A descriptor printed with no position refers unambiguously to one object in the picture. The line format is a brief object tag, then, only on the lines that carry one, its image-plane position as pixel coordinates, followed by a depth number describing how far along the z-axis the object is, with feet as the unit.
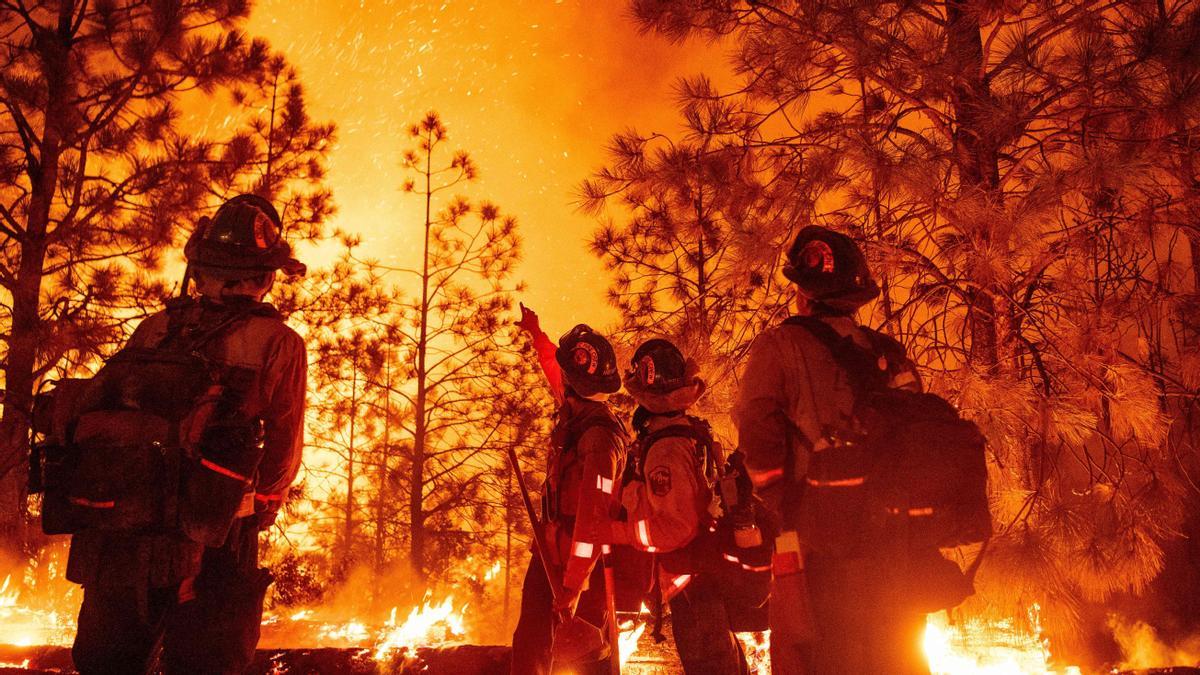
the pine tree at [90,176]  22.90
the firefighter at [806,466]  7.50
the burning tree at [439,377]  36.96
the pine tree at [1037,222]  14.23
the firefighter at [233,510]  7.68
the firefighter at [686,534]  10.22
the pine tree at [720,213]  16.85
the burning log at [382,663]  13.66
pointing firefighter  11.02
